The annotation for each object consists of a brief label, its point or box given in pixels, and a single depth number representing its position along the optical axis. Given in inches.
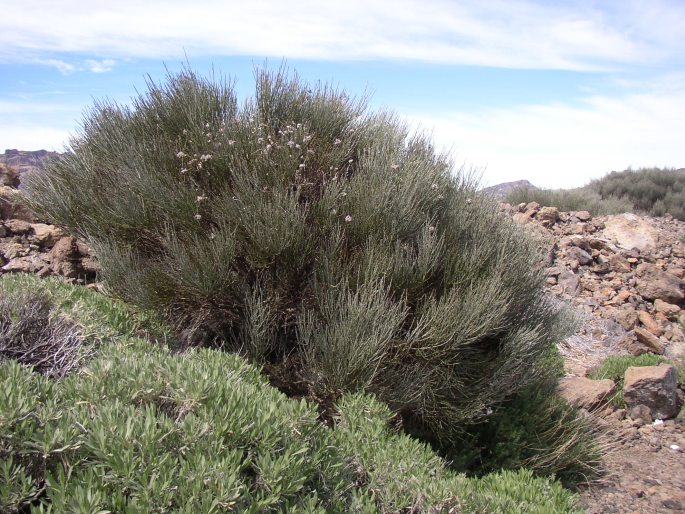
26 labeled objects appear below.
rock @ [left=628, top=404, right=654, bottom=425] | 227.6
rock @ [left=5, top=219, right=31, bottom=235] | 223.1
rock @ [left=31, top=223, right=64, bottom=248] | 219.6
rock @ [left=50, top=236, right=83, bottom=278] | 200.7
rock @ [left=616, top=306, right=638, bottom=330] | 328.8
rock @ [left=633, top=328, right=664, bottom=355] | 295.0
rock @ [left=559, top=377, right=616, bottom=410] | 215.5
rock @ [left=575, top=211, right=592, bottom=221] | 454.6
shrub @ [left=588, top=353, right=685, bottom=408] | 253.3
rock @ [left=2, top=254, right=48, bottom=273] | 200.1
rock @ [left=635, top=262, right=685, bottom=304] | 354.2
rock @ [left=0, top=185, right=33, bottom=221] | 237.1
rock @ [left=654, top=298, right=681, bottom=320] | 341.9
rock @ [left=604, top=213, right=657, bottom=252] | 422.9
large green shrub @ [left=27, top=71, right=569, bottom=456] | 152.4
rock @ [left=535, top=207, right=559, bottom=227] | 434.6
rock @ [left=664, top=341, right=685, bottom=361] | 280.2
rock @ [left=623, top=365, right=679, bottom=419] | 229.6
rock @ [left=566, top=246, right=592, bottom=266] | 384.5
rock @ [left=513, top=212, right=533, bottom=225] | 424.8
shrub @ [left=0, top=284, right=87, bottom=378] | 131.8
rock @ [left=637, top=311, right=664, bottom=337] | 322.7
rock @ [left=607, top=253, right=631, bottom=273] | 381.1
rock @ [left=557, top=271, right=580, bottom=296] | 356.2
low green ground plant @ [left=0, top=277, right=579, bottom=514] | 73.0
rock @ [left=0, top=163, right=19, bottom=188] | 270.4
